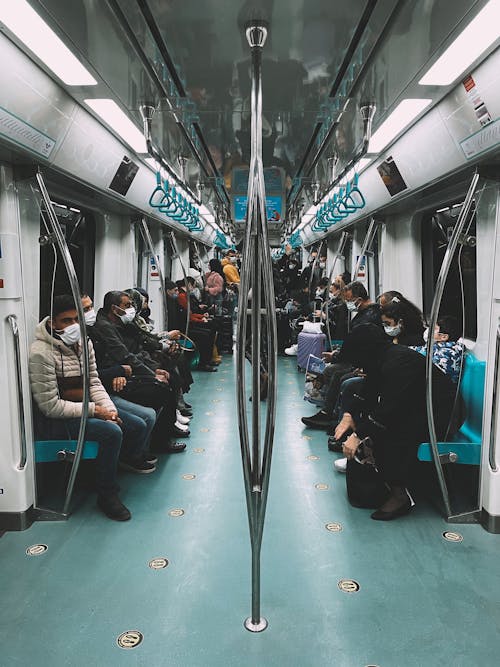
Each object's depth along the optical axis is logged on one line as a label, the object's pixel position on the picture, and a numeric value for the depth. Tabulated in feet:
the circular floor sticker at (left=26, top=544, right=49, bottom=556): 8.83
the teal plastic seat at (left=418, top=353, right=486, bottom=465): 10.26
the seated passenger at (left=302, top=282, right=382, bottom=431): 15.87
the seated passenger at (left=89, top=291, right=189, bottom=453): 13.14
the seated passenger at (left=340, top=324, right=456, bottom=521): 10.18
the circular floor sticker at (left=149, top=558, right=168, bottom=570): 8.41
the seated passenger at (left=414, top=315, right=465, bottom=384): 11.47
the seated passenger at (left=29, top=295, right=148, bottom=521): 10.09
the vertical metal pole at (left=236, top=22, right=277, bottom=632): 6.15
